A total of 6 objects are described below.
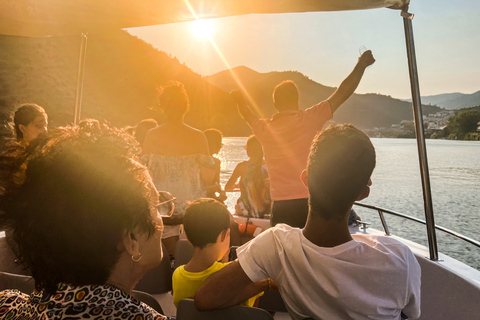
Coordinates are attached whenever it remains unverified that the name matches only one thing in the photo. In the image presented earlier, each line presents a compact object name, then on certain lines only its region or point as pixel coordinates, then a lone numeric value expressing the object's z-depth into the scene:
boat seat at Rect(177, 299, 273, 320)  1.03
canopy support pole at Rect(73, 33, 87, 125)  2.81
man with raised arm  2.04
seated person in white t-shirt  1.05
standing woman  2.41
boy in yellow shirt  1.59
